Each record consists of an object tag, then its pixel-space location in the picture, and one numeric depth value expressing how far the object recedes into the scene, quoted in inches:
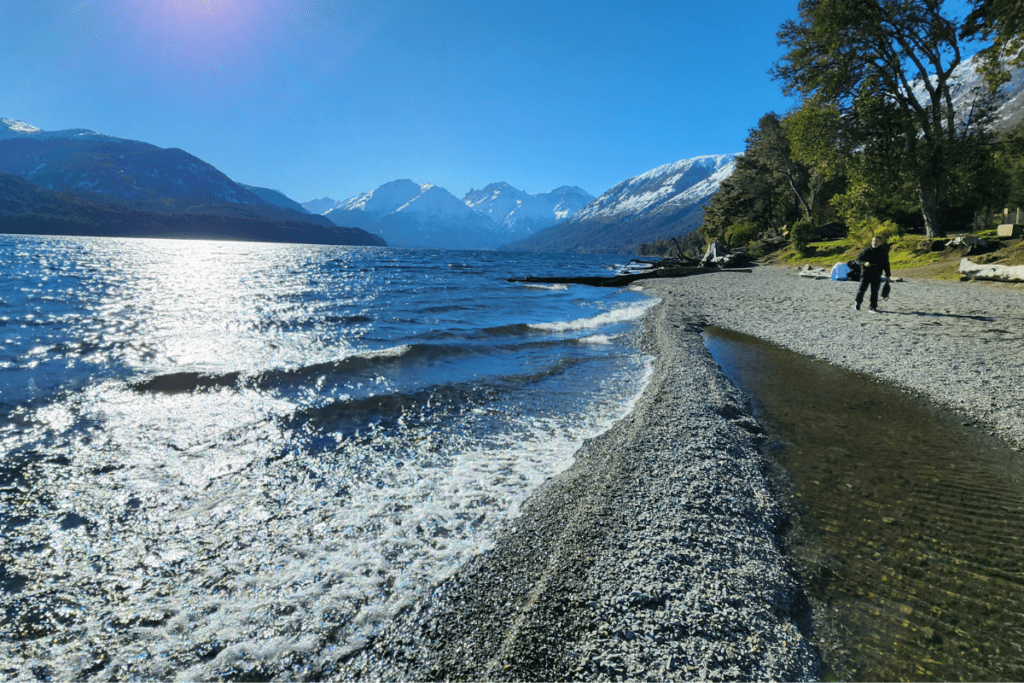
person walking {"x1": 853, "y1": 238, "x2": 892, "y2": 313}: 596.1
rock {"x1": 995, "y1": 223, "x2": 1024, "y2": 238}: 843.4
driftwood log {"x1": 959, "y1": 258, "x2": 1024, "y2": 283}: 666.8
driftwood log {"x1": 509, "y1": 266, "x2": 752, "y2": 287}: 1687.3
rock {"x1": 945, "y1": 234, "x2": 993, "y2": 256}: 853.8
